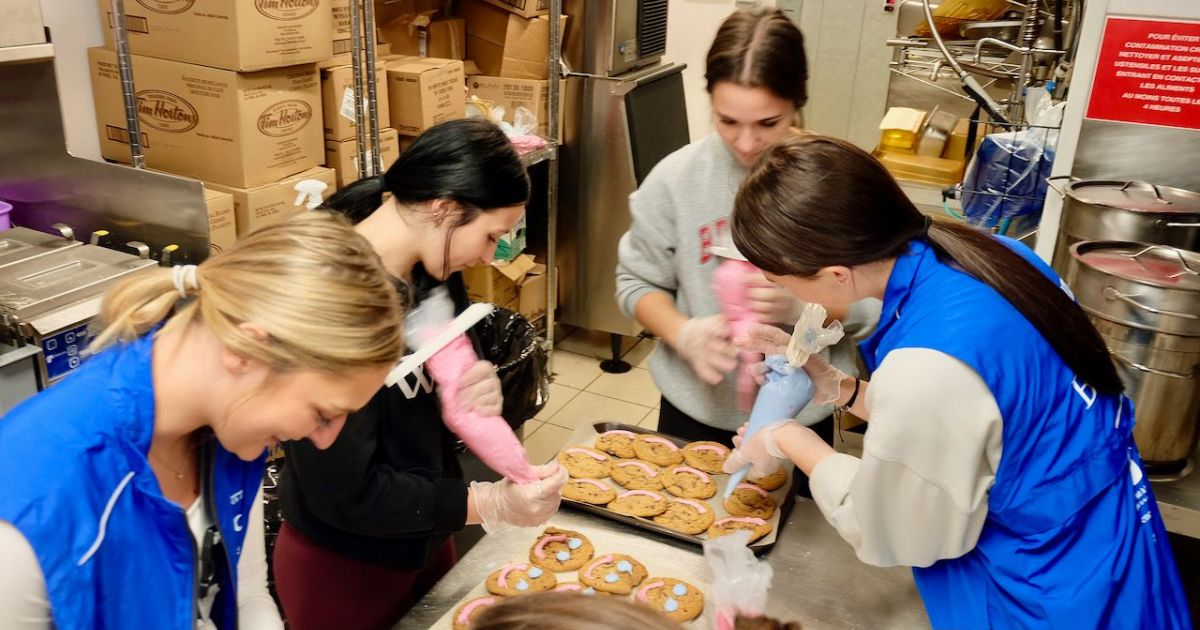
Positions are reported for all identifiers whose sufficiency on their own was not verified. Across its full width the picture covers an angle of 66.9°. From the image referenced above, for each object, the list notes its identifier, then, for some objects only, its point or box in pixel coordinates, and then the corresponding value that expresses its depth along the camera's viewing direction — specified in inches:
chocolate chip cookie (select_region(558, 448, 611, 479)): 76.6
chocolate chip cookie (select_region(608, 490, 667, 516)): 71.8
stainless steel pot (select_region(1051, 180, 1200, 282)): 84.3
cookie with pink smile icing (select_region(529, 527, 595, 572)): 66.0
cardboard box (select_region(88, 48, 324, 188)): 103.1
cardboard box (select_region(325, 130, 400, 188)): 120.0
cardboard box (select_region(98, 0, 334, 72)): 98.6
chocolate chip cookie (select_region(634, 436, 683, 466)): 80.0
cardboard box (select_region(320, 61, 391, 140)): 116.6
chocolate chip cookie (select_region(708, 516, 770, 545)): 69.3
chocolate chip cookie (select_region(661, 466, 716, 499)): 75.2
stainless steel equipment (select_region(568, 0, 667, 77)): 160.1
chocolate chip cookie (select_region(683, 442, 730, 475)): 78.4
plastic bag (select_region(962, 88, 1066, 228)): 106.3
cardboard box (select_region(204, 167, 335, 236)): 104.7
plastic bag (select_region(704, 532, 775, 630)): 57.3
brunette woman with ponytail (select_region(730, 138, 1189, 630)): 46.7
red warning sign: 88.9
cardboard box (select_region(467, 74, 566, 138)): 155.0
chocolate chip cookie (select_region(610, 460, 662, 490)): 75.9
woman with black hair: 57.6
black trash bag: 97.7
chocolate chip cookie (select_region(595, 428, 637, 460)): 80.4
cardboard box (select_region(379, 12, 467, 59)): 144.6
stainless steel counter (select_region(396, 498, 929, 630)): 61.4
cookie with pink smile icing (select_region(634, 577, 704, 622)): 61.8
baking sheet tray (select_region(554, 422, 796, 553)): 69.2
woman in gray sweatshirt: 69.7
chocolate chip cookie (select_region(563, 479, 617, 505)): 72.5
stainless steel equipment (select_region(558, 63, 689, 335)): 165.3
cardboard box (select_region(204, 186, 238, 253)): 100.9
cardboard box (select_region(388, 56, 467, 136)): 128.6
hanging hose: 109.1
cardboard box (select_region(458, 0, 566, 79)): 153.1
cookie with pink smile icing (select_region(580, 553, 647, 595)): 64.2
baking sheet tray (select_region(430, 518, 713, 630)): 65.5
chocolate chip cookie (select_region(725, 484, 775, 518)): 72.5
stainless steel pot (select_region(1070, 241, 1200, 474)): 74.7
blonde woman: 37.1
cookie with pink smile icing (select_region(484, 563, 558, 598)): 61.3
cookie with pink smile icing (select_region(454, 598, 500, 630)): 57.9
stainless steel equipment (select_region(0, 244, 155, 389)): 78.4
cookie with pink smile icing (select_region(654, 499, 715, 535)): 70.5
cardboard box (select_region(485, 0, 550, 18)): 150.7
